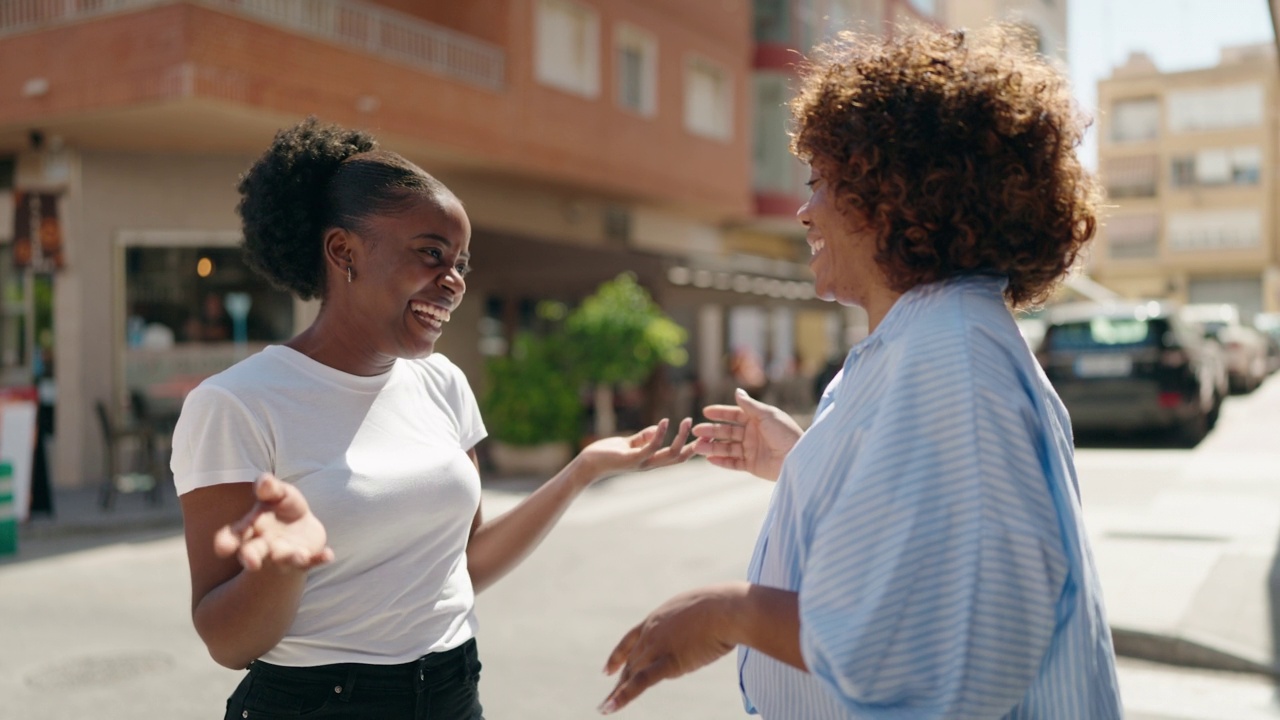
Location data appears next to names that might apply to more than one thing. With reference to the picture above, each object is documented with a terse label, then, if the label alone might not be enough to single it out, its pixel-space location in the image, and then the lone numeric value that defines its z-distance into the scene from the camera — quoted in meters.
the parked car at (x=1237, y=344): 23.23
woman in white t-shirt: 1.86
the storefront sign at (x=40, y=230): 14.09
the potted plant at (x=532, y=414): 14.23
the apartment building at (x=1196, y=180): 53.69
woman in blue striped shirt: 1.34
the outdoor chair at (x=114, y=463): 11.54
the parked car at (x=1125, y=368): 13.82
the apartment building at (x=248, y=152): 12.54
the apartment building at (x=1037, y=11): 38.83
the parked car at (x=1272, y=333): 31.72
